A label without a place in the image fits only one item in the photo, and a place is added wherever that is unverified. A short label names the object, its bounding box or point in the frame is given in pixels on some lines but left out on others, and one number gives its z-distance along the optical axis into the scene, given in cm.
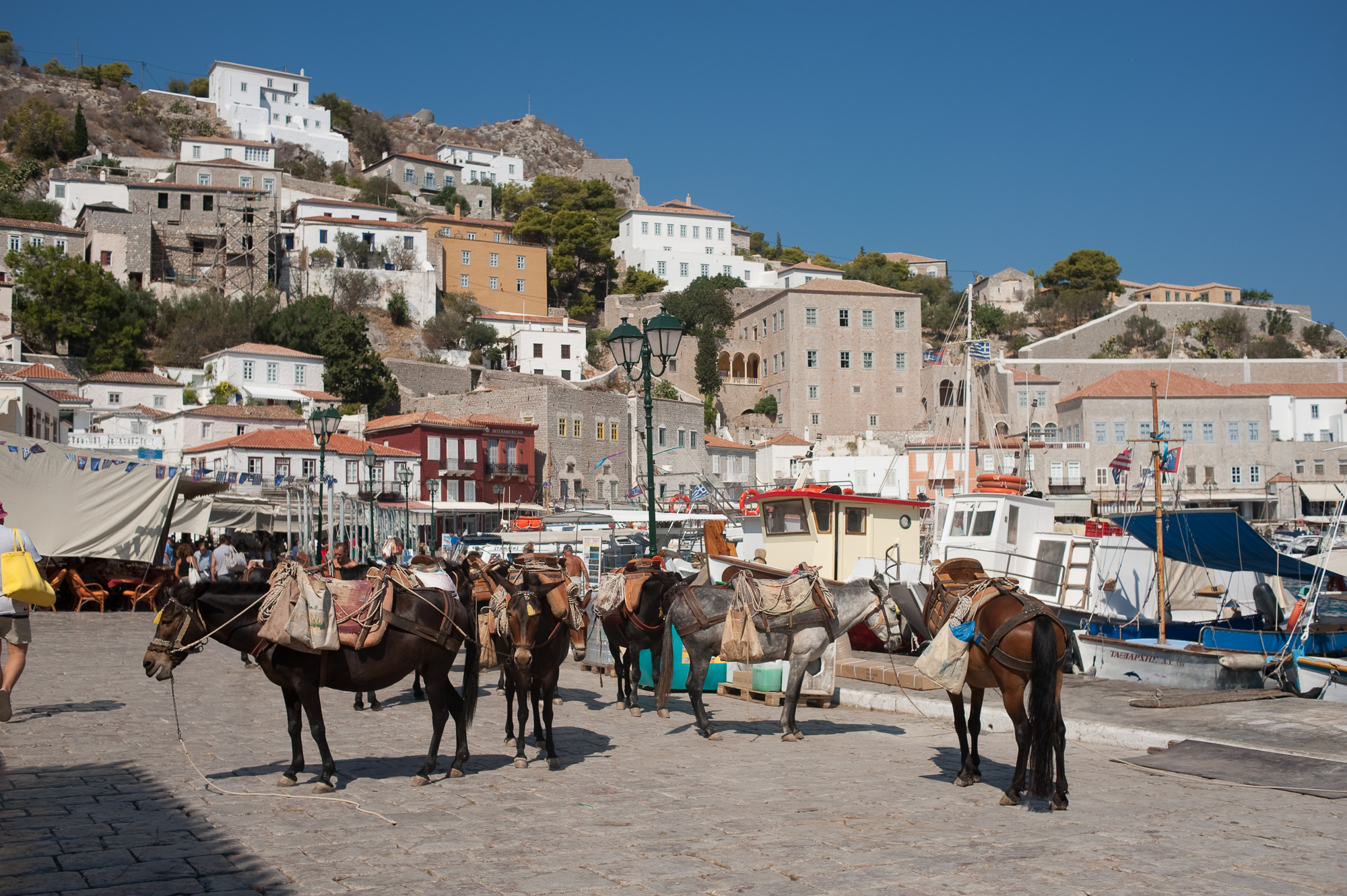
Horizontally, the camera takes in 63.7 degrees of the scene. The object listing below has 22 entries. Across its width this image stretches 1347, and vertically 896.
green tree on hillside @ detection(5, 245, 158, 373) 6359
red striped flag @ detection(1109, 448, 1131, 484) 2395
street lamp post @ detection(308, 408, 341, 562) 2328
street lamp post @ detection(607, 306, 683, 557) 1407
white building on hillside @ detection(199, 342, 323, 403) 6256
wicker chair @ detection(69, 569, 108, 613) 2444
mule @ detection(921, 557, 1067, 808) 734
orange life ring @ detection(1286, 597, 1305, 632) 1652
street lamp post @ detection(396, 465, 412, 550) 2862
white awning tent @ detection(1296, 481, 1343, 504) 6359
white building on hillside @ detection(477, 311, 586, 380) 7856
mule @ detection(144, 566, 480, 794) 757
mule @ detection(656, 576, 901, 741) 1071
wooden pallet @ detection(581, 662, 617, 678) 1607
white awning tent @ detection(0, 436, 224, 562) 2203
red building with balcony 5754
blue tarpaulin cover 1702
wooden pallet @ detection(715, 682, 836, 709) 1286
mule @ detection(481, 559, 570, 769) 906
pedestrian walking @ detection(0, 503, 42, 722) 973
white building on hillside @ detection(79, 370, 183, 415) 5769
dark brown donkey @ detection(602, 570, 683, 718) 1209
